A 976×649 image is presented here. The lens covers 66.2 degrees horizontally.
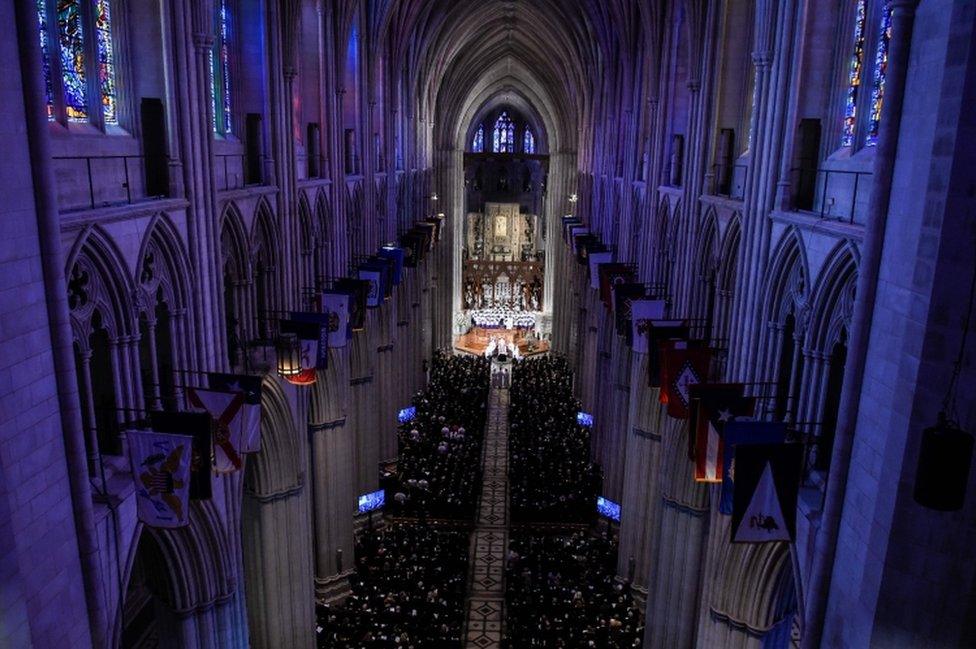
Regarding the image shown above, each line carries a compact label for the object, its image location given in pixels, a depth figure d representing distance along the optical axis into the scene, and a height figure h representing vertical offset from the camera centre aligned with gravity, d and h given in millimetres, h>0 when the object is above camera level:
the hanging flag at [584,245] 30631 -3010
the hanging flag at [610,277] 22594 -3054
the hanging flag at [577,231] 36750 -2855
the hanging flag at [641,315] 17641 -3281
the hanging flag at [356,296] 19719 -3379
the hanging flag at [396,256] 26281 -3011
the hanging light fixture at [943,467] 6602 -2489
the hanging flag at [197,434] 10312 -3659
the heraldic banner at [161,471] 9977 -4068
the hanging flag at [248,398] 12281 -3791
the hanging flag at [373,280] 22281 -3292
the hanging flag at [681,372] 13820 -3548
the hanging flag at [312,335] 15984 -3541
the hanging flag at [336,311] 18016 -3429
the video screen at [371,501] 26750 -11783
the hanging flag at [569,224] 41028 -2794
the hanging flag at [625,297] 19141 -3091
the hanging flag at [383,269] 22688 -3129
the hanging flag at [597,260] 26250 -2948
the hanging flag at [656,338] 15516 -3308
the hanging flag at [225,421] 11875 -4023
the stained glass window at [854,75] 11469 +1609
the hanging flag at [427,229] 37000 -2956
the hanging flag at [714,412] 11555 -3564
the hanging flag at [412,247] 32188 -3419
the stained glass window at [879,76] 10812 +1515
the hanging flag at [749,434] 10109 -3390
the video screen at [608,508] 26516 -11683
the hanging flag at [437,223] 43275 -3076
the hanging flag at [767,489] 9578 -3920
